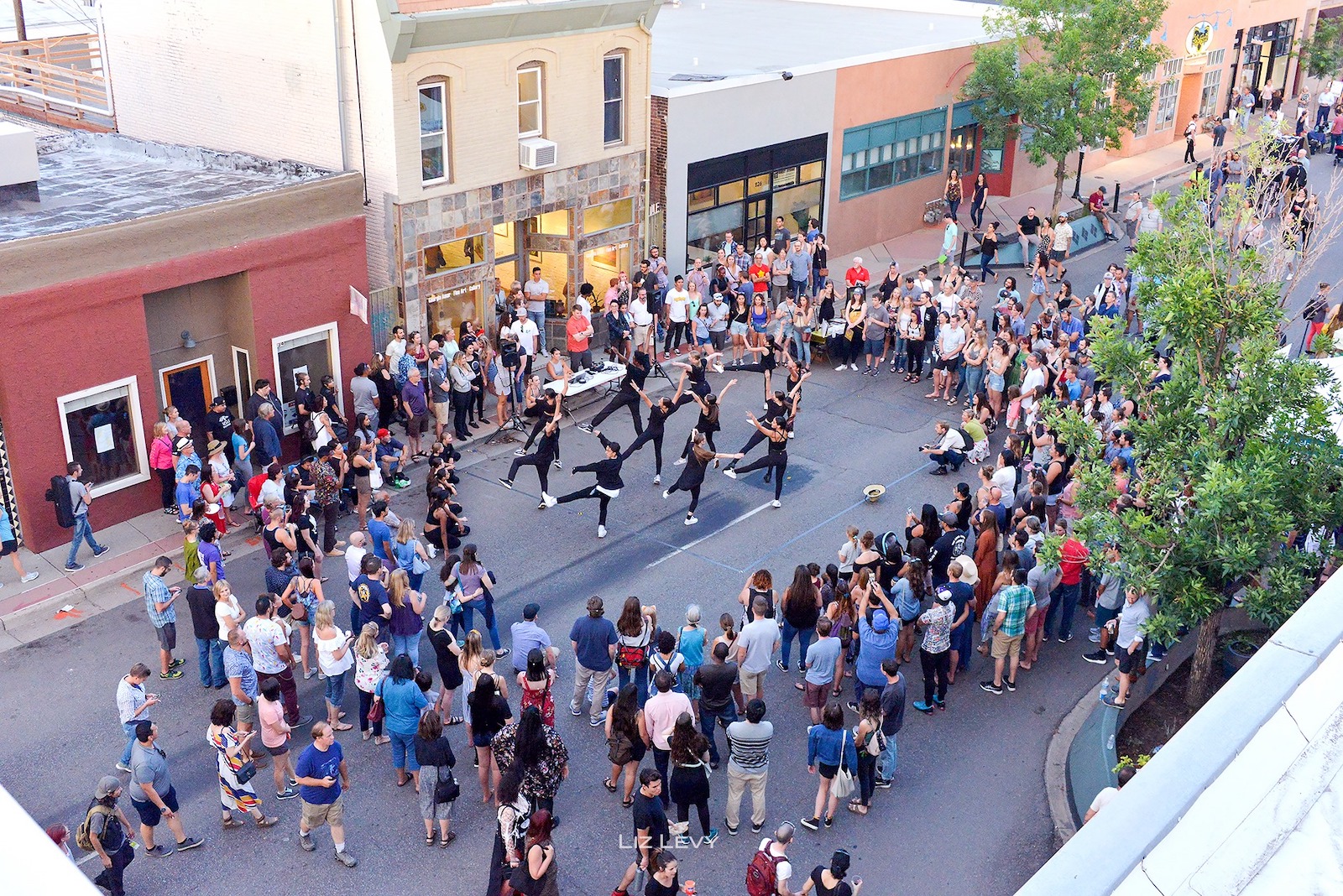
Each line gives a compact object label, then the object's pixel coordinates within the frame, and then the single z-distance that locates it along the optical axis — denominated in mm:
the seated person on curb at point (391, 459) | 17922
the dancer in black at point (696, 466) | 16609
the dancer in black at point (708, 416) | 17234
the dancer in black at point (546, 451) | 16953
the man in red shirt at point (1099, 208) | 31844
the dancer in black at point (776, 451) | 17109
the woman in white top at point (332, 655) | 11844
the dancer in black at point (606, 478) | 16047
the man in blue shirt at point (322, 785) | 10289
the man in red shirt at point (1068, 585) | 13750
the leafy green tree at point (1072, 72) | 30406
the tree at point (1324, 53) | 48031
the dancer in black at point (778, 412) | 17453
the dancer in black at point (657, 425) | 17781
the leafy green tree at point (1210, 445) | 10312
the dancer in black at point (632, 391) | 18969
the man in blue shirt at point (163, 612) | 12891
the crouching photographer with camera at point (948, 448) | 18500
